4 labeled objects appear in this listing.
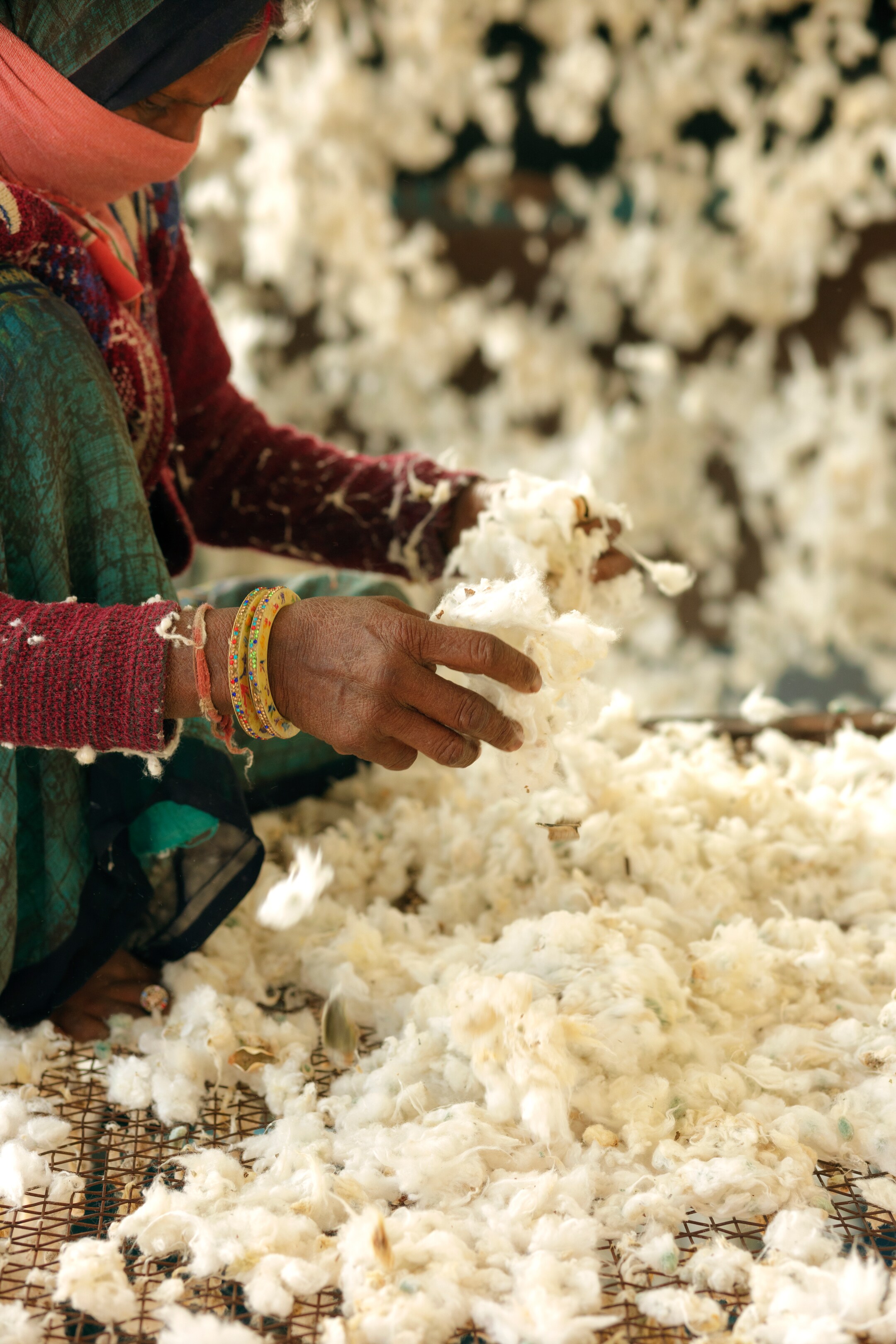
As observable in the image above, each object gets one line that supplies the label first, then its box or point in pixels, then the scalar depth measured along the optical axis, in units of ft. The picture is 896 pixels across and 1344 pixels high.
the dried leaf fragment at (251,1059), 6.16
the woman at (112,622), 5.90
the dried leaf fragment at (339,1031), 6.23
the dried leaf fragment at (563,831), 6.21
